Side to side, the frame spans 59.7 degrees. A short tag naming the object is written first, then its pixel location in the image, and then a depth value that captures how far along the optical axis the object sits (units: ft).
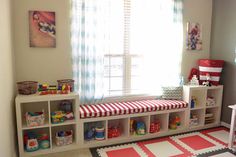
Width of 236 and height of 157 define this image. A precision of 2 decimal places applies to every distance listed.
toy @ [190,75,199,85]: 11.30
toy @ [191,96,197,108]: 11.06
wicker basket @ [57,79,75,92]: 9.00
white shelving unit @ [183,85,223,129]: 10.96
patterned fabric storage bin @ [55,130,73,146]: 8.84
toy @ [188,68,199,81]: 11.96
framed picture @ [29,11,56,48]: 8.84
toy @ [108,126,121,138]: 9.68
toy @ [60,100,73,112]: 9.26
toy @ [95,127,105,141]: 9.40
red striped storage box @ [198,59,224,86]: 11.12
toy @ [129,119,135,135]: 10.04
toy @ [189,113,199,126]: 11.22
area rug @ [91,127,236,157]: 8.75
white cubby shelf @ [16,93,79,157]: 8.00
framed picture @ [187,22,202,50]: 11.73
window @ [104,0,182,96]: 10.41
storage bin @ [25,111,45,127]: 8.25
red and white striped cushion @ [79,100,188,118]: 9.04
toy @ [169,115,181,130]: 10.80
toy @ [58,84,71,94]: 8.73
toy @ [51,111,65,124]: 8.63
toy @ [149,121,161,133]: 10.32
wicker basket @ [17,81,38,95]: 8.30
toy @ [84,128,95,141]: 9.45
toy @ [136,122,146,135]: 10.07
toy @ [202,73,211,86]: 11.16
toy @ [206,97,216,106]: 11.48
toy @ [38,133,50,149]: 8.64
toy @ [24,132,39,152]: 8.38
